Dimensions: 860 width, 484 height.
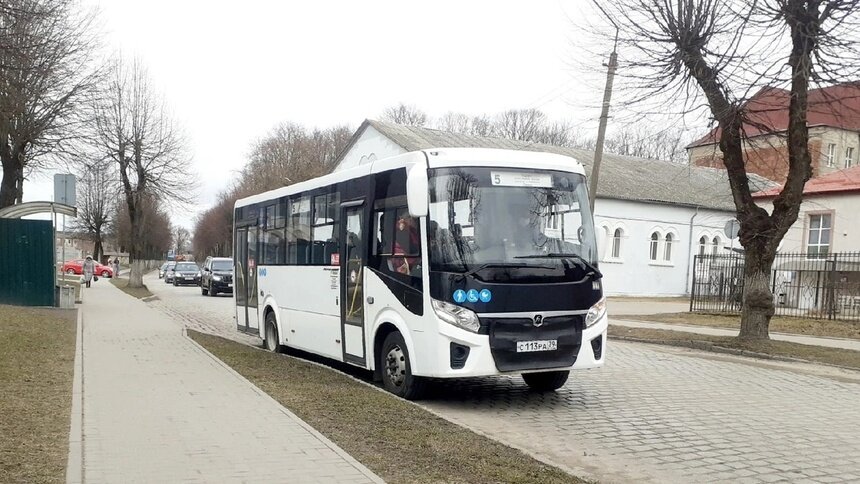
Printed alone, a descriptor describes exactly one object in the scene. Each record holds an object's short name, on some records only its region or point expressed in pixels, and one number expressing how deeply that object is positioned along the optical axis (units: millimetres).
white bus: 7617
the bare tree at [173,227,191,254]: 129413
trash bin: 19734
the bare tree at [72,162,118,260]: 72812
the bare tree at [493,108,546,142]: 68688
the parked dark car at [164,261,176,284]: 46625
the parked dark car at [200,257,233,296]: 32688
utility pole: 14680
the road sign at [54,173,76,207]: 17562
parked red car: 51631
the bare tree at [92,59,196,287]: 32156
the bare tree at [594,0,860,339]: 12422
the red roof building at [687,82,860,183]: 13258
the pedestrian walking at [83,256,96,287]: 35406
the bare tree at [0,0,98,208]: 11797
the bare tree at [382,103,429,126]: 71875
